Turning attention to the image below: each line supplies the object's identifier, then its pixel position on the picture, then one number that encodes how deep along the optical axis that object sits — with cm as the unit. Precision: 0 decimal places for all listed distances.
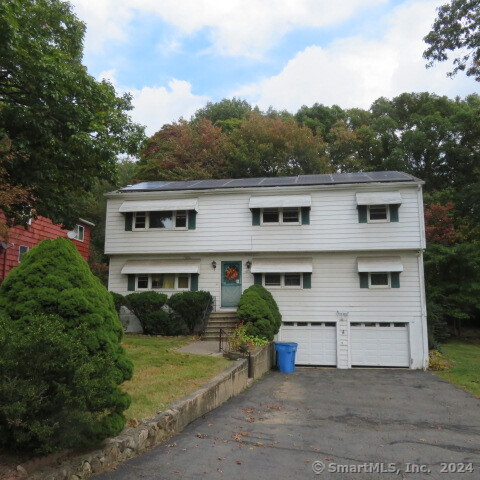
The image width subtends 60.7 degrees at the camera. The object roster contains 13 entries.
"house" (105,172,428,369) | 1650
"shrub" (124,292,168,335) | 1650
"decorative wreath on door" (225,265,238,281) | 1762
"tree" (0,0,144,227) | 946
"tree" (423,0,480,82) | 1520
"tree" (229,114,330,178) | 2903
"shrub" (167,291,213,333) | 1652
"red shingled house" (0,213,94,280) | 1719
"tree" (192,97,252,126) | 3897
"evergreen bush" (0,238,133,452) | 373
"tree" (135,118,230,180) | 2850
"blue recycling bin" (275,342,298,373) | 1427
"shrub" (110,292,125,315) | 1666
